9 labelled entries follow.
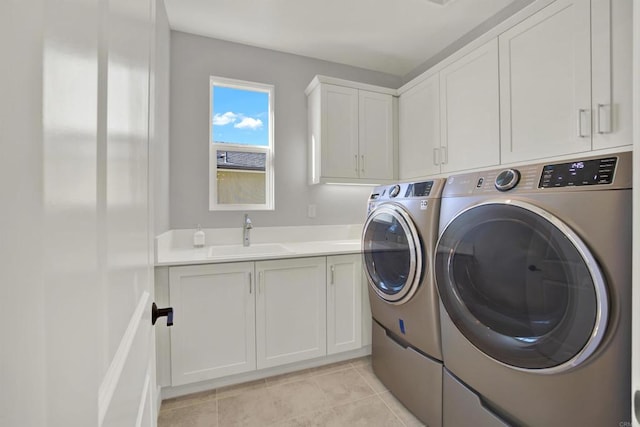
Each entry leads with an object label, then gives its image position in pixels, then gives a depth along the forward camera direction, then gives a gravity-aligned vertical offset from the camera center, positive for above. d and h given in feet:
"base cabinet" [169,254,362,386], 5.68 -2.28
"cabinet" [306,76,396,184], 8.00 +2.42
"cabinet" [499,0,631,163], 4.17 +2.23
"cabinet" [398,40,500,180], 5.98 +2.38
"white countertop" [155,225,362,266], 5.96 -0.89
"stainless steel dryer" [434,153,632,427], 2.69 -0.95
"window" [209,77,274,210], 8.00 +2.01
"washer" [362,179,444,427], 4.69 -1.49
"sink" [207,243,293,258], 7.25 -0.98
